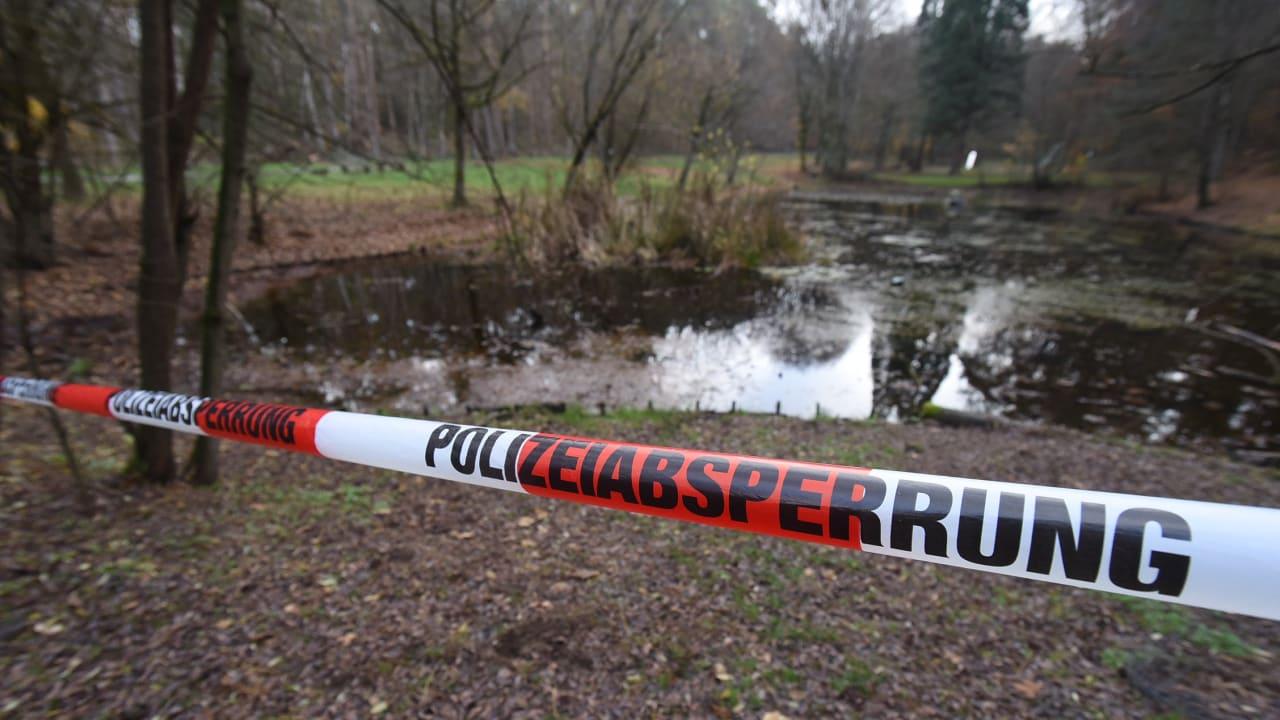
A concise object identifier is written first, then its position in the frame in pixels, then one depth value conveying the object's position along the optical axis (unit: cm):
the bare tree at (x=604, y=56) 1401
